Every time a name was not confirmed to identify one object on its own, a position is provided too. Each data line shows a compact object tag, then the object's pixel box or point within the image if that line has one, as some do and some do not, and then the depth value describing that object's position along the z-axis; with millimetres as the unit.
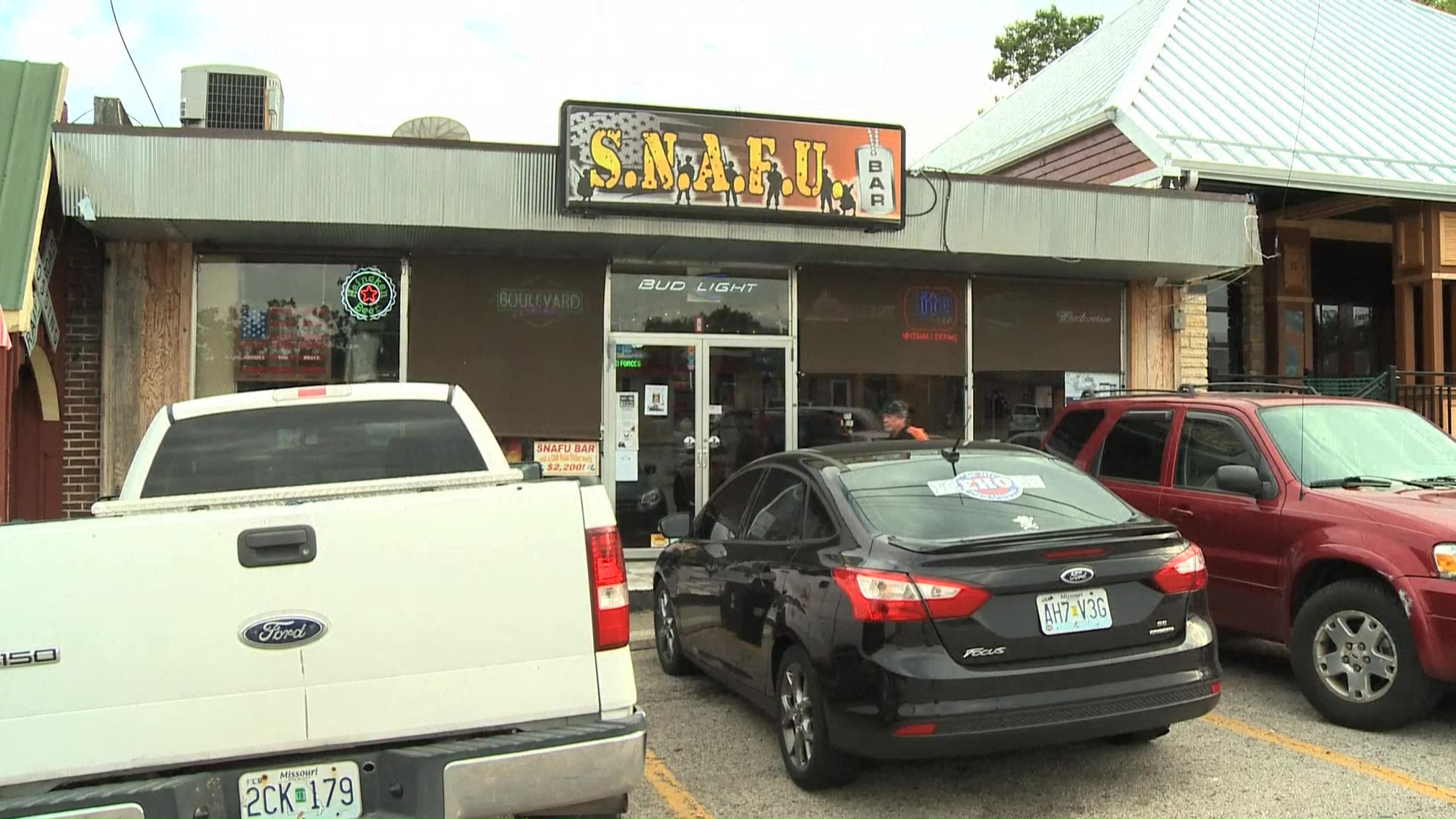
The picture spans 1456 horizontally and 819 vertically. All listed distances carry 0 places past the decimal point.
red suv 5062
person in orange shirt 8836
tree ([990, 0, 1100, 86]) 32312
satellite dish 10016
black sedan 4031
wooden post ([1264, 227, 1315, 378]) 15242
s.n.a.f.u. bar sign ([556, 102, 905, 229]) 8633
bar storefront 8750
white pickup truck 2855
